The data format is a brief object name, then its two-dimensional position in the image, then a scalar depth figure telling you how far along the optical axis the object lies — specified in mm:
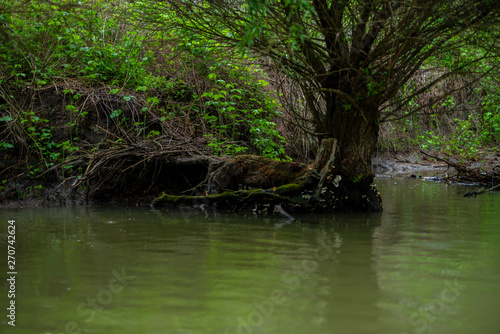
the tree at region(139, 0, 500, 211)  5398
